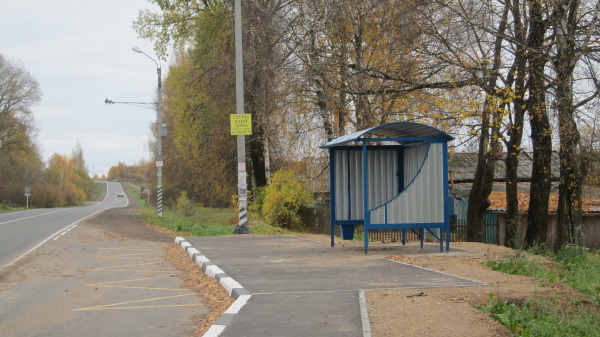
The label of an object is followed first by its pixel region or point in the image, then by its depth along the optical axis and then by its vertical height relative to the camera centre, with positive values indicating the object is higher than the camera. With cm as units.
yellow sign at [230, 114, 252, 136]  1706 +219
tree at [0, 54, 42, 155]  4681 +810
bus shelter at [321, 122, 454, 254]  1073 +7
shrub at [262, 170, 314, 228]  2330 -63
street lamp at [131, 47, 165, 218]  2731 +223
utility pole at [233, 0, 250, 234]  1722 +137
